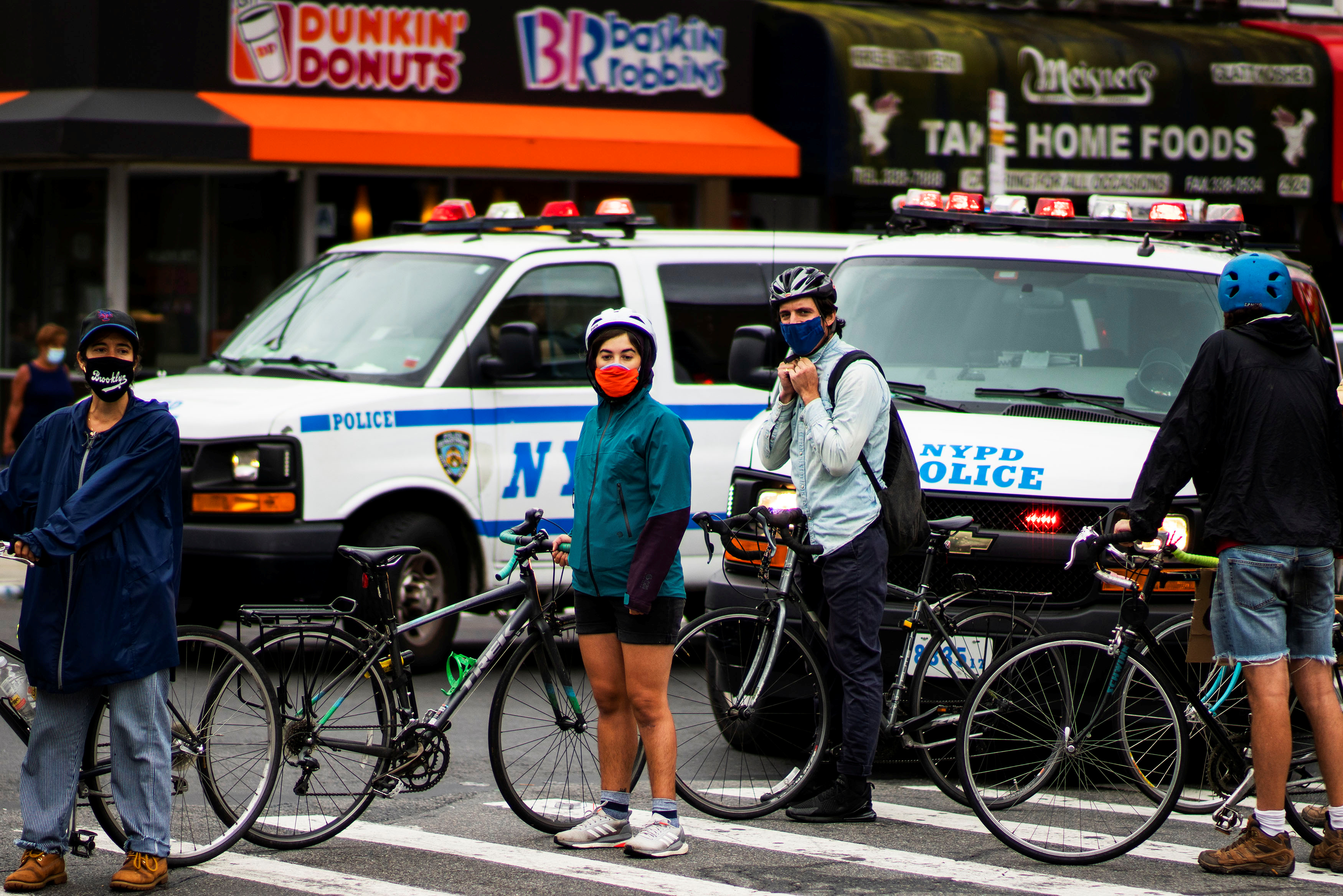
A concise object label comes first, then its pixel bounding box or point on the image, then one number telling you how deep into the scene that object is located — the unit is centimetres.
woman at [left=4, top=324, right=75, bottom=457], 2733
